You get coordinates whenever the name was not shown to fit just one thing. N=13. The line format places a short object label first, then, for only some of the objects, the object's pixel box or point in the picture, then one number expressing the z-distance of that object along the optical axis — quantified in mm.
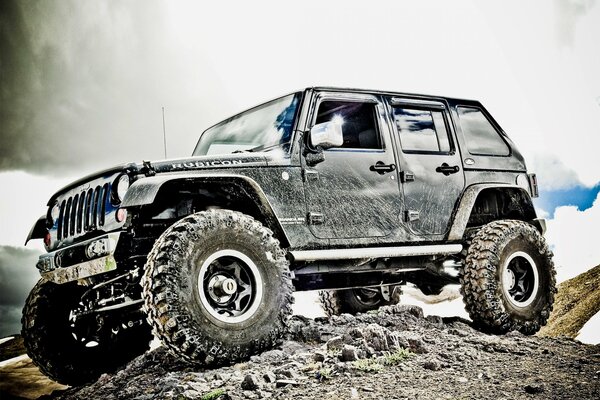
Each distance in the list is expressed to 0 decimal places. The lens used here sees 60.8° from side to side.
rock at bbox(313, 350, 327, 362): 3277
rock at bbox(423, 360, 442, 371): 3279
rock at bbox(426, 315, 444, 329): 4764
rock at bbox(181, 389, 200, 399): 2751
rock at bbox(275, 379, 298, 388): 2900
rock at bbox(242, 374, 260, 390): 2811
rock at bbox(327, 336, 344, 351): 3480
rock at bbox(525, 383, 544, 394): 2900
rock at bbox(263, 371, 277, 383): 2925
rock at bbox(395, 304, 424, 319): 5055
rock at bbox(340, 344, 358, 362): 3238
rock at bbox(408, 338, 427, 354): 3621
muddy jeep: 3270
